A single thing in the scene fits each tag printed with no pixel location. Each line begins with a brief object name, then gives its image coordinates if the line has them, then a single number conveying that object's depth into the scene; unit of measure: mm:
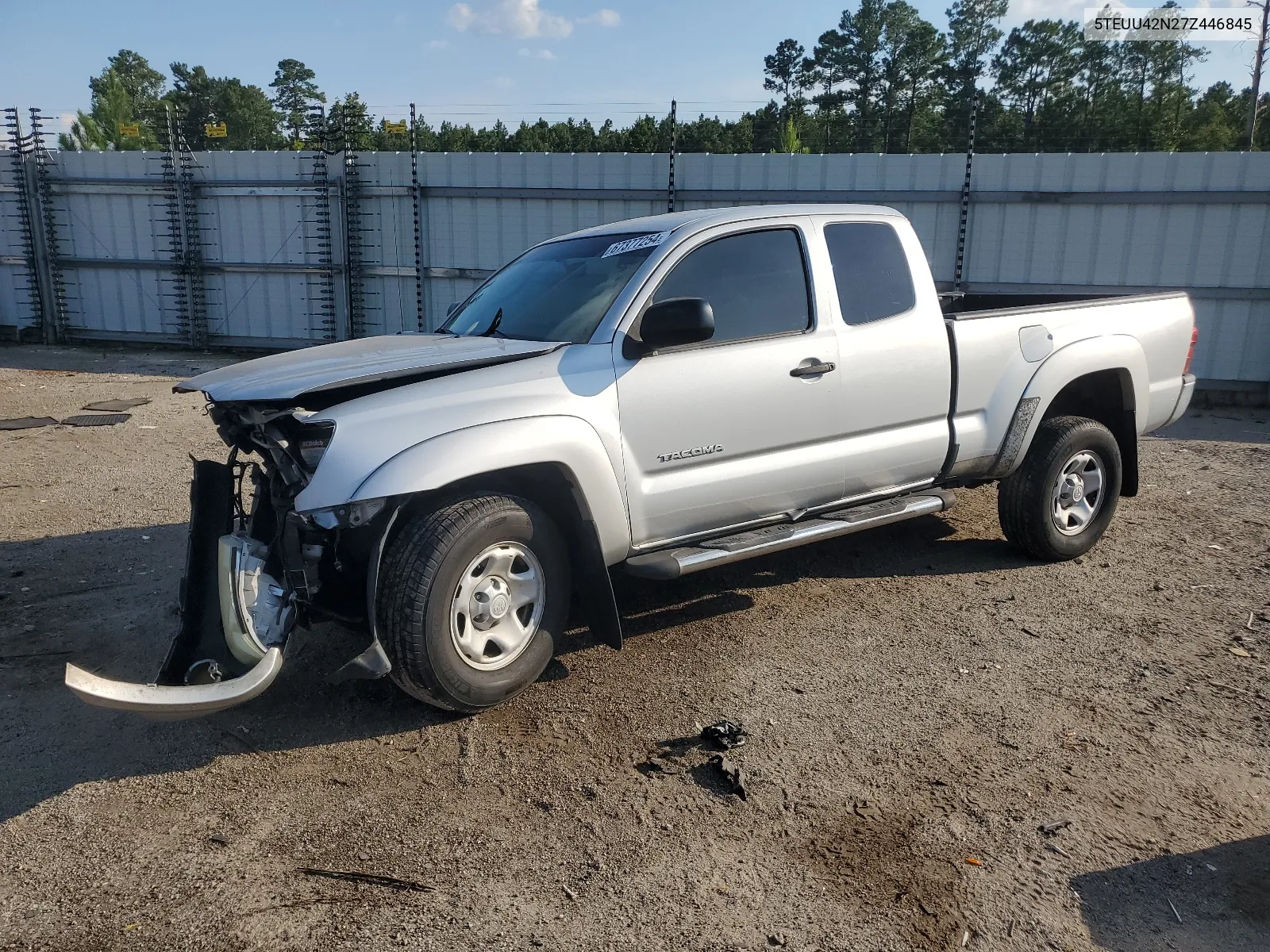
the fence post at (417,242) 13664
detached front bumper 3201
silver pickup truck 3551
